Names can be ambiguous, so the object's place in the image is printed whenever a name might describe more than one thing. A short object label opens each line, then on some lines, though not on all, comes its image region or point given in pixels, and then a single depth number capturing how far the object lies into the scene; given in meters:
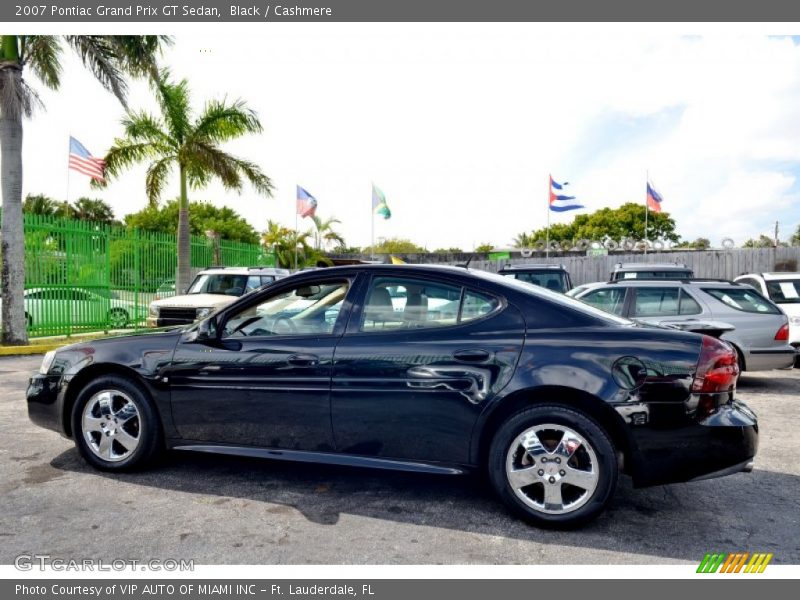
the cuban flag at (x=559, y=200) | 29.06
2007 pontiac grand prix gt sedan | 3.52
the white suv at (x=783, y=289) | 9.83
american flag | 17.73
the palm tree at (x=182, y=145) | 17.62
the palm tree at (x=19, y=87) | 12.27
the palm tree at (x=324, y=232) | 38.12
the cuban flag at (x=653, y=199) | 30.48
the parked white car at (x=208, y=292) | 11.24
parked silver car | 8.10
